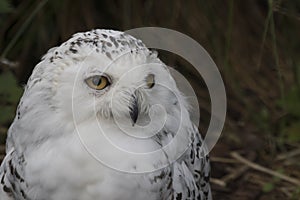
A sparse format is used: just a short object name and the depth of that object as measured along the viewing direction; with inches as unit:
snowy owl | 178.5
